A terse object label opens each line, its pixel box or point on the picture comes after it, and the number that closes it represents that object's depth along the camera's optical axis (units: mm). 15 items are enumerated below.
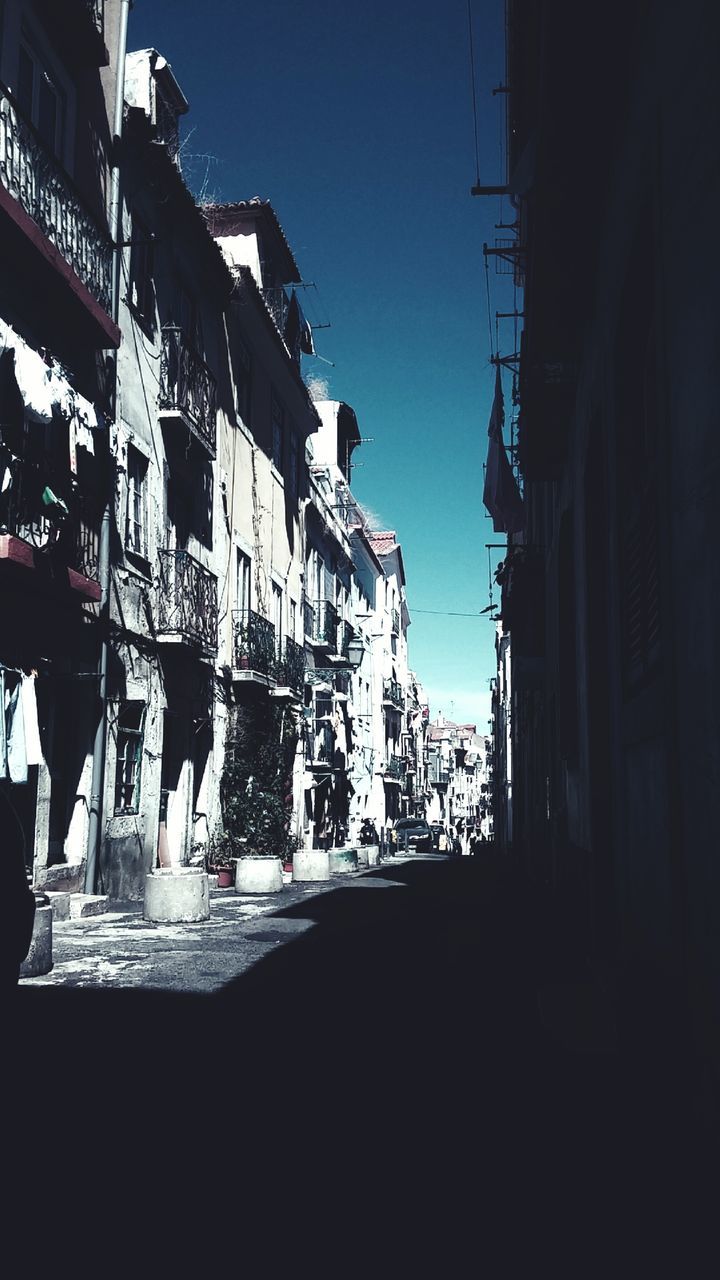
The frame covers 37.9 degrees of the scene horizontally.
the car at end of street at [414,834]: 51312
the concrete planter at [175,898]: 11086
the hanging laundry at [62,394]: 10759
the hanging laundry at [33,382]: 10141
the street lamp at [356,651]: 27312
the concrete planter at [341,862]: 22594
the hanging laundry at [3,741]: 9398
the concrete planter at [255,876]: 15219
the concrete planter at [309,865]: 18234
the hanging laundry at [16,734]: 9602
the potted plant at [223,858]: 16812
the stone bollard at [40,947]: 7551
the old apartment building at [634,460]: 3629
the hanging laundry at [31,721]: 9719
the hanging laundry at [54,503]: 10602
